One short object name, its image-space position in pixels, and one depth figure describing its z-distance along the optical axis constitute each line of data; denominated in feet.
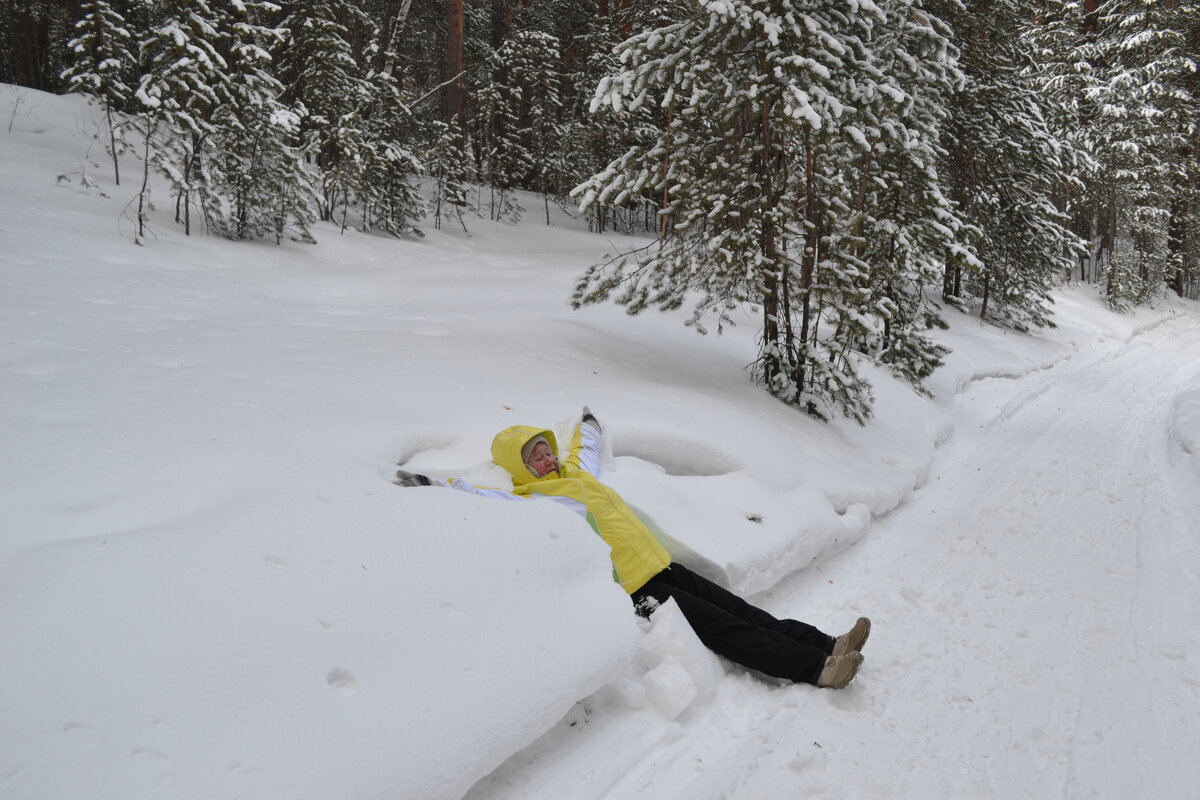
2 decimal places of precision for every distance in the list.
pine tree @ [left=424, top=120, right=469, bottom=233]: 56.49
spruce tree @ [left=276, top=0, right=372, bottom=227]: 42.80
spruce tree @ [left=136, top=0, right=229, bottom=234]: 29.71
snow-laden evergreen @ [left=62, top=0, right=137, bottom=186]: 32.01
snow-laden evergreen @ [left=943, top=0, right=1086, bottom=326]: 33.47
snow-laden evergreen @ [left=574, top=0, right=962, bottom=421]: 19.62
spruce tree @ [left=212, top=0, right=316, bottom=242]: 33.32
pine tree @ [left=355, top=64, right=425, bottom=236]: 47.26
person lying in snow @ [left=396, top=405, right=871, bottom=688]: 10.93
